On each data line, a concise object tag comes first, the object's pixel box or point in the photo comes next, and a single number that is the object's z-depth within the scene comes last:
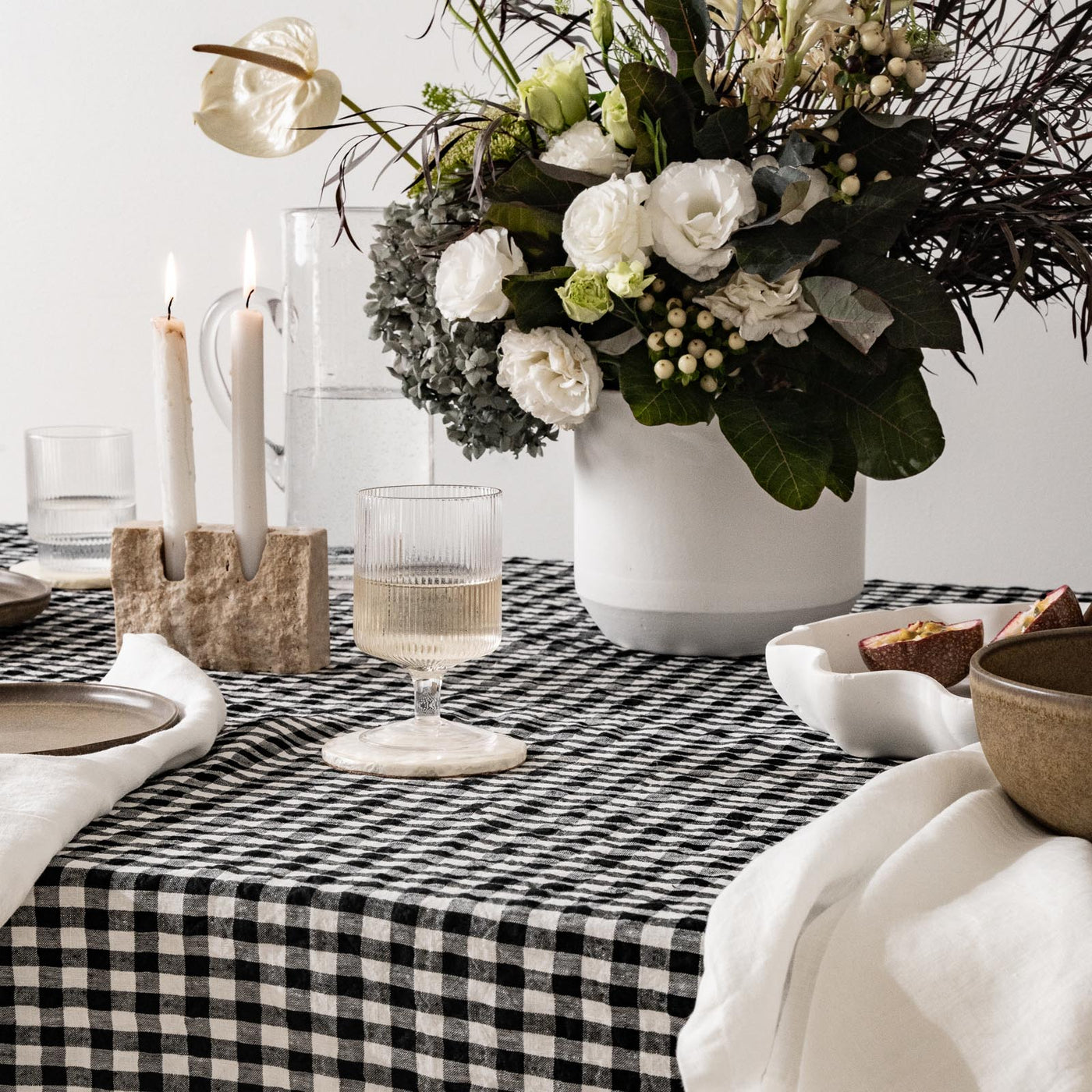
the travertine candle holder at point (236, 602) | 2.44
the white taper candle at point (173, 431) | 2.45
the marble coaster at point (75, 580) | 2.67
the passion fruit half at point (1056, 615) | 2.23
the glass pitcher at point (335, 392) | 2.56
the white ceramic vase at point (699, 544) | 2.44
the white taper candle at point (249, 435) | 2.44
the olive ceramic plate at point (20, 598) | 2.53
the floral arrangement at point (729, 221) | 2.34
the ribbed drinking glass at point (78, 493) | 2.66
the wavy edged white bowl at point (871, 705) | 2.21
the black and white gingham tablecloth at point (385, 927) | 2.05
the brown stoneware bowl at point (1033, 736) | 2.03
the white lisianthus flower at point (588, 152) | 2.36
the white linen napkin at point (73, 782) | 2.09
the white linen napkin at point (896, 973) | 1.98
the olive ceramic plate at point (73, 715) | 2.26
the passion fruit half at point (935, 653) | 2.27
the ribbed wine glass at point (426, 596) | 2.25
